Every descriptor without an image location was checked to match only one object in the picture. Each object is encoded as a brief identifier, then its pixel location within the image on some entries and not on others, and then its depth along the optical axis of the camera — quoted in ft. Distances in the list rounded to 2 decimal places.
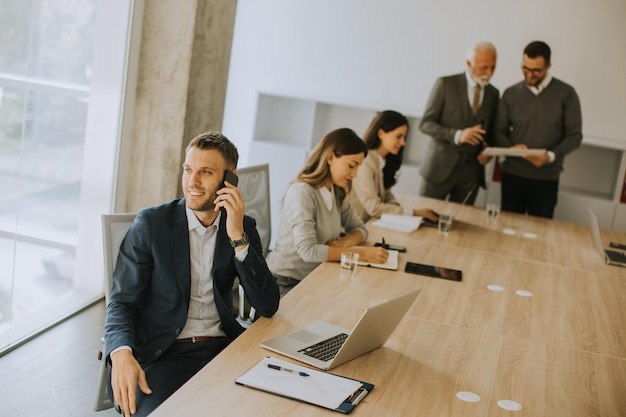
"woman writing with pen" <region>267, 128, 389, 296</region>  12.20
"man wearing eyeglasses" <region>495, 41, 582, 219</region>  19.40
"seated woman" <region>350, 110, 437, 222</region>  15.92
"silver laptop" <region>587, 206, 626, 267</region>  15.08
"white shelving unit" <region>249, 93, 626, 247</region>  22.13
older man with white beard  19.17
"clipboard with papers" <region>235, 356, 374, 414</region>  7.02
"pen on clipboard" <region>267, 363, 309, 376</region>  7.54
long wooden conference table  7.30
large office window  12.44
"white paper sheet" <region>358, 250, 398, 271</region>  12.07
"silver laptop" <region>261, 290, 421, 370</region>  7.75
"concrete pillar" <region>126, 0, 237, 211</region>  15.56
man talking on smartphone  8.64
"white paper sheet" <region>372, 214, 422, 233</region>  15.25
